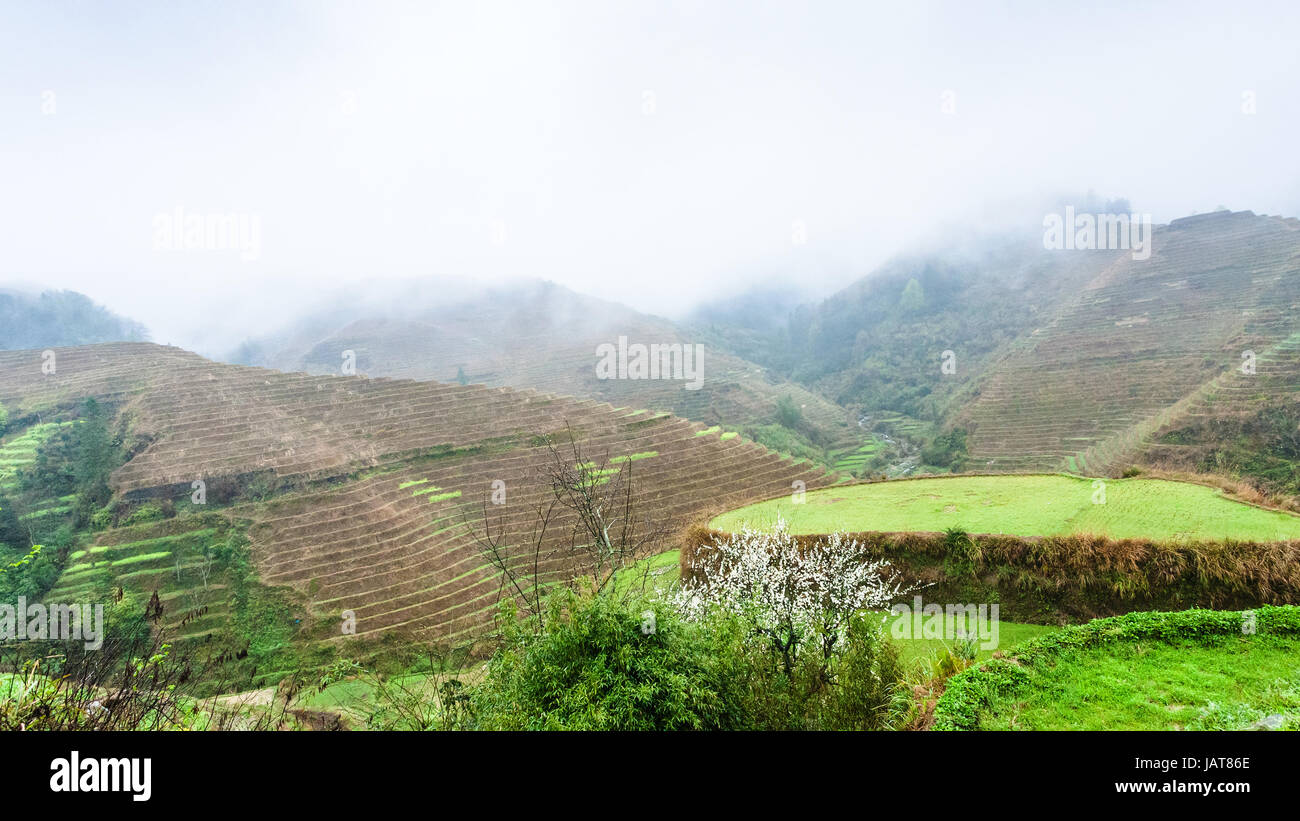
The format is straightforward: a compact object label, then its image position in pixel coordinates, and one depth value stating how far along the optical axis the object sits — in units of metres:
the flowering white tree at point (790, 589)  9.42
